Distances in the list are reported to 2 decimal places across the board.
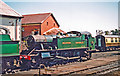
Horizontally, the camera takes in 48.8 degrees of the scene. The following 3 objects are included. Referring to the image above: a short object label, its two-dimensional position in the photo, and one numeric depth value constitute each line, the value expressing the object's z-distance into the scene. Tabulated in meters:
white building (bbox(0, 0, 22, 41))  16.92
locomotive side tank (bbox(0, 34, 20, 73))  10.43
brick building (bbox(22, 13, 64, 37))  27.19
